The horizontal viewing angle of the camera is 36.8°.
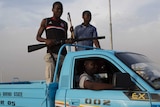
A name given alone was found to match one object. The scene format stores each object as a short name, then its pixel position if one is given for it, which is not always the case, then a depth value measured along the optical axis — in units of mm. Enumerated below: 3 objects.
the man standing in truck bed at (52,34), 4270
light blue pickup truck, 3048
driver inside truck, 3294
